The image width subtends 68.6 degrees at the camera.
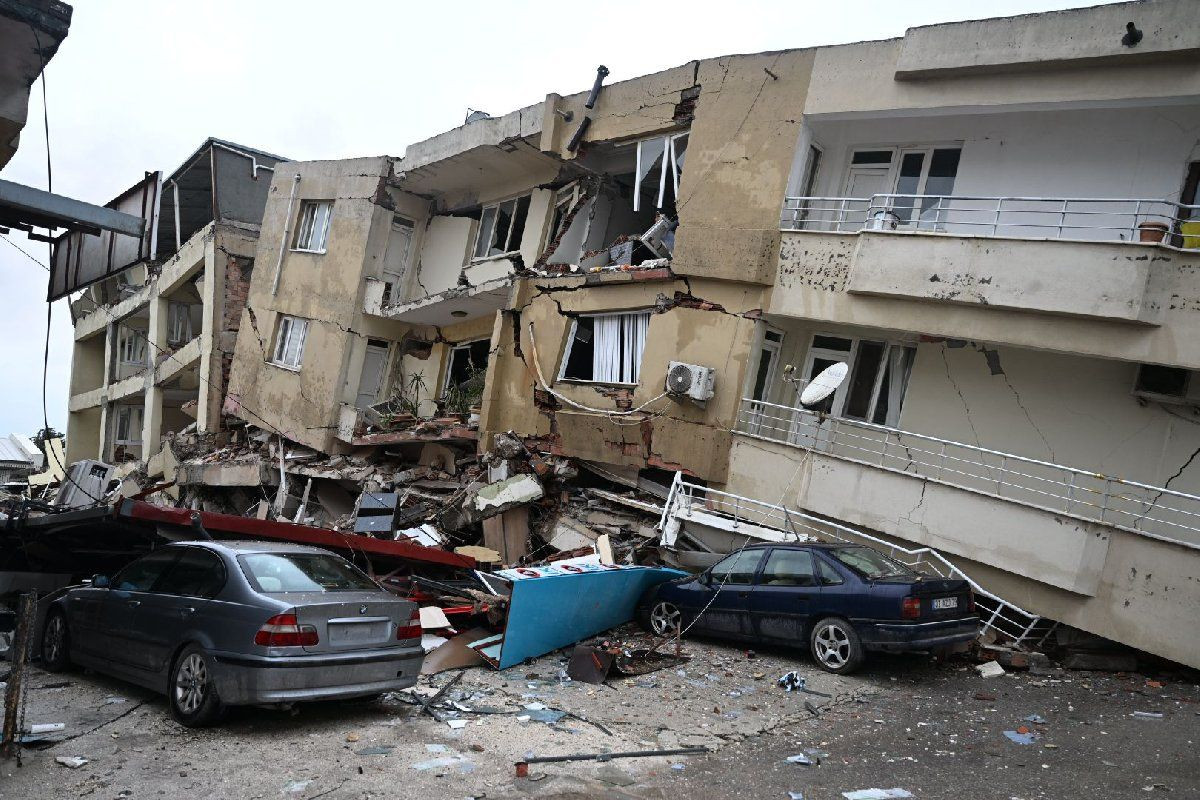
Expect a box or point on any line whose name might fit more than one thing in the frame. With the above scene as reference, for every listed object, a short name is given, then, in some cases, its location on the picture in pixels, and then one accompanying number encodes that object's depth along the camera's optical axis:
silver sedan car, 6.37
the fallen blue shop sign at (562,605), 9.05
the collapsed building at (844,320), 10.71
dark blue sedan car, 8.69
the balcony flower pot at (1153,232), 10.55
